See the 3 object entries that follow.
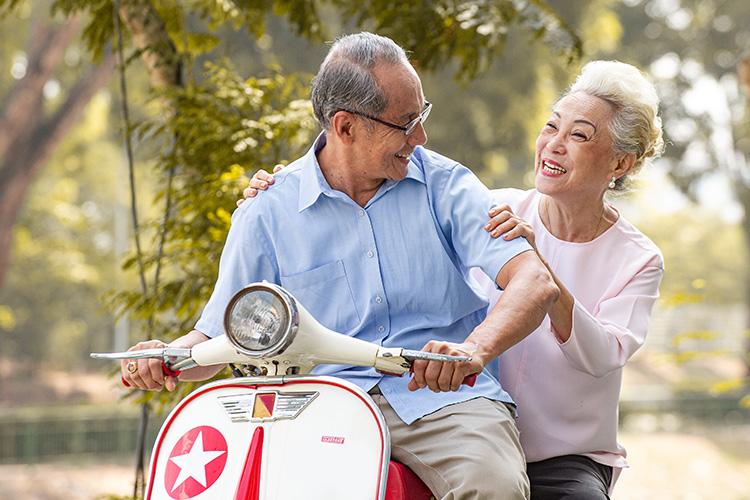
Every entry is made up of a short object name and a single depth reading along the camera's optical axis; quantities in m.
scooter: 3.91
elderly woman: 5.34
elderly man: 4.54
